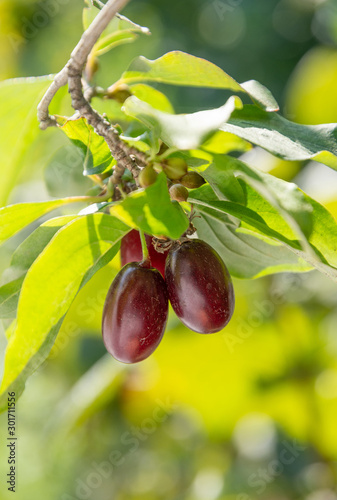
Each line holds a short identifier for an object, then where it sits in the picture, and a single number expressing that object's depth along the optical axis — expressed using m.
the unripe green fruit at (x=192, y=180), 0.20
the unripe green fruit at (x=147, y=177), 0.19
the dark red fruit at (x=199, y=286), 0.20
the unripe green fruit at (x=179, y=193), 0.19
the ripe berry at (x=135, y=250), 0.22
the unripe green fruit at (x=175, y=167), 0.19
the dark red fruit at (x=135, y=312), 0.20
